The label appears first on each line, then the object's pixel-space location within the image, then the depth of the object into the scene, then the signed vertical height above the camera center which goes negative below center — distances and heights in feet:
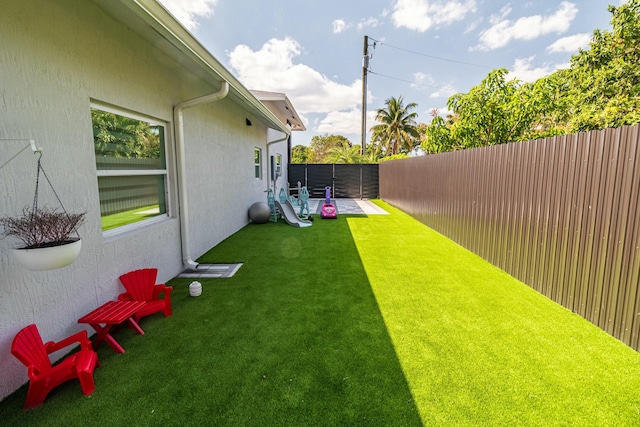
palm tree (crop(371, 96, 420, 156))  79.97 +13.11
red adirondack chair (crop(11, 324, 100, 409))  6.37 -4.15
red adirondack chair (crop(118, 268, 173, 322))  10.13 -3.93
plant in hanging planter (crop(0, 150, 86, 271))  6.29 -1.36
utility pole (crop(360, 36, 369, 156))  63.00 +20.72
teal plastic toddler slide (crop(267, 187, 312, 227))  28.04 -3.28
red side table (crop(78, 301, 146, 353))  8.22 -3.84
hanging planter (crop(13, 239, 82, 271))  6.23 -1.66
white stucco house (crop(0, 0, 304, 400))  6.92 +1.13
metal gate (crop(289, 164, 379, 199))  54.49 -0.56
